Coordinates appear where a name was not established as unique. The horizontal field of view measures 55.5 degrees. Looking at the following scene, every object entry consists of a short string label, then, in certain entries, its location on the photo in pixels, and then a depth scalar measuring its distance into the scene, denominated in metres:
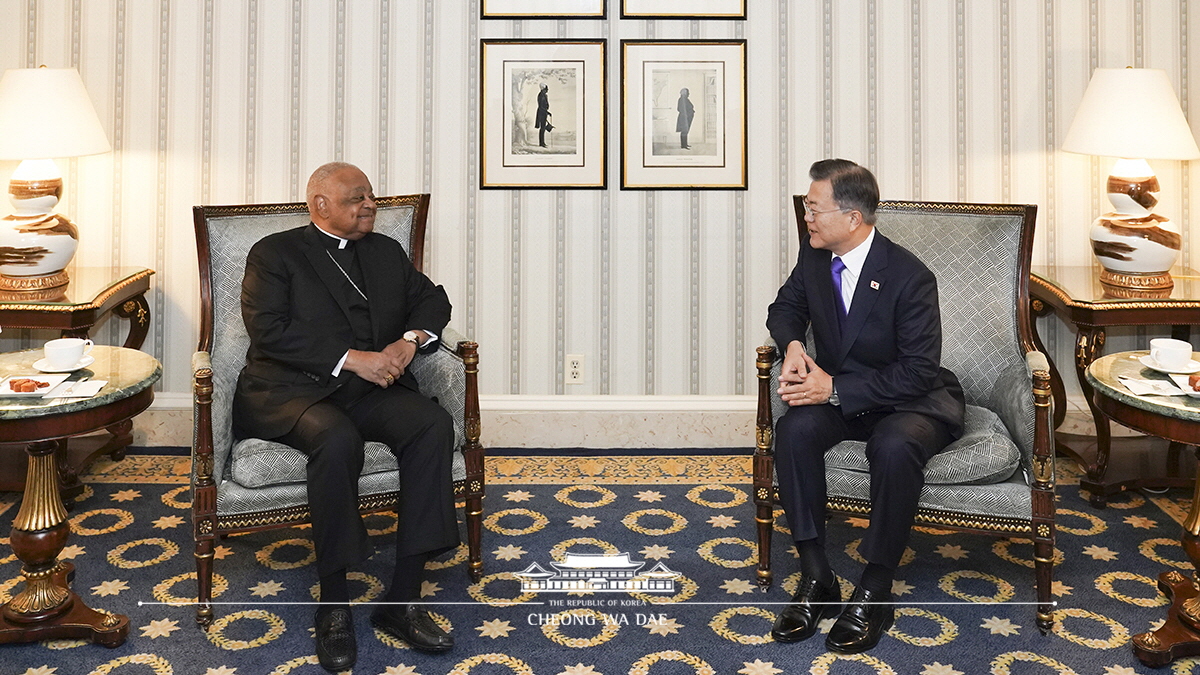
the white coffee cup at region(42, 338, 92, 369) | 3.35
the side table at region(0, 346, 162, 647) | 3.18
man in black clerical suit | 3.31
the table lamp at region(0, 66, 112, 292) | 4.34
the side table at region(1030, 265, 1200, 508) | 4.29
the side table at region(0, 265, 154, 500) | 4.26
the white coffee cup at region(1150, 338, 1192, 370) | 3.39
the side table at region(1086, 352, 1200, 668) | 3.08
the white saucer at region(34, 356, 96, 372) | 3.34
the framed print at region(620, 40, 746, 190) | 4.93
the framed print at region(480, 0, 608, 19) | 4.91
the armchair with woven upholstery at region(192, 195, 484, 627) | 3.36
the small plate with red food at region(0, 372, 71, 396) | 3.11
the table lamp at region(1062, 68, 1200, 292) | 4.39
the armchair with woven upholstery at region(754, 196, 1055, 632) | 3.33
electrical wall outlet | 5.13
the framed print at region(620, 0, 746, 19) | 4.91
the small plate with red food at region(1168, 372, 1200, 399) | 3.18
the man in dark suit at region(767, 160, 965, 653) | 3.30
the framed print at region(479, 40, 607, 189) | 4.93
